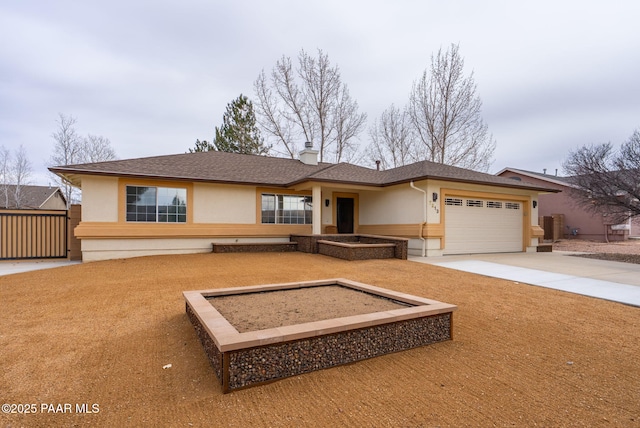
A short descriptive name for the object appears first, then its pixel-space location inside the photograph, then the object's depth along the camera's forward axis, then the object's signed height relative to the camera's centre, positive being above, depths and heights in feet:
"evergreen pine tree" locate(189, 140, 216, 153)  81.38 +17.59
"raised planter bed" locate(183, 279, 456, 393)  8.53 -3.94
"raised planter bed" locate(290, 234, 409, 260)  32.55 -3.49
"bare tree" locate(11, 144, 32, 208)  89.15 +12.54
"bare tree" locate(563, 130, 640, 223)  38.75 +5.02
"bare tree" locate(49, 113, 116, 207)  80.07 +17.96
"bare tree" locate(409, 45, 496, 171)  70.08 +22.93
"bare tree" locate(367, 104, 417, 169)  84.69 +20.97
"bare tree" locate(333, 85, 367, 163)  79.71 +23.28
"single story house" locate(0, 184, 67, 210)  85.38 +4.85
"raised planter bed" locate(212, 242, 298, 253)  38.91 -4.12
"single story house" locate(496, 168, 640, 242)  67.00 -0.73
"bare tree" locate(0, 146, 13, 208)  87.45 +12.82
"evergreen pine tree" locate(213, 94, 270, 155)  79.41 +21.01
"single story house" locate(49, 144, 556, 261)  35.40 +1.30
